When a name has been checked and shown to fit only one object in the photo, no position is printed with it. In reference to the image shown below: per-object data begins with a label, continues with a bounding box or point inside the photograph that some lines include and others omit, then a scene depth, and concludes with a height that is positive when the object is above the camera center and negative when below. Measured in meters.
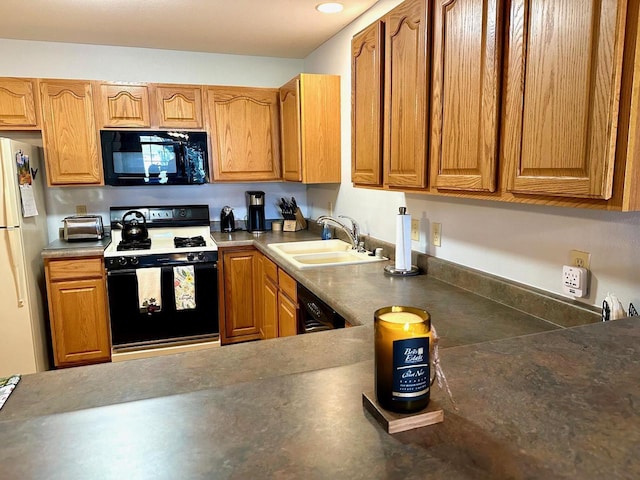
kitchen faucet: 2.88 -0.37
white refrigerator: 2.68 -0.57
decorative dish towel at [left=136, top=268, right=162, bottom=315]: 3.05 -0.74
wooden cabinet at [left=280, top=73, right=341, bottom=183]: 3.15 +0.36
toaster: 3.29 -0.34
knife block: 3.79 -0.39
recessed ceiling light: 2.60 +0.99
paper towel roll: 2.15 -0.31
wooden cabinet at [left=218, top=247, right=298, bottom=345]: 3.24 -0.86
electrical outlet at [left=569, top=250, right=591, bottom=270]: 1.39 -0.27
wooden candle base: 0.71 -0.39
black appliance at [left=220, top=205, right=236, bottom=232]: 3.76 -0.35
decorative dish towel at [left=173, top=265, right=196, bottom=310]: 3.13 -0.75
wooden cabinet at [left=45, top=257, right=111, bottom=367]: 3.01 -0.87
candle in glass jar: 0.71 -0.30
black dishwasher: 1.84 -0.60
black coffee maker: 3.73 -0.28
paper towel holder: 2.16 -0.46
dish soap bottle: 3.23 -0.40
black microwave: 3.25 +0.17
